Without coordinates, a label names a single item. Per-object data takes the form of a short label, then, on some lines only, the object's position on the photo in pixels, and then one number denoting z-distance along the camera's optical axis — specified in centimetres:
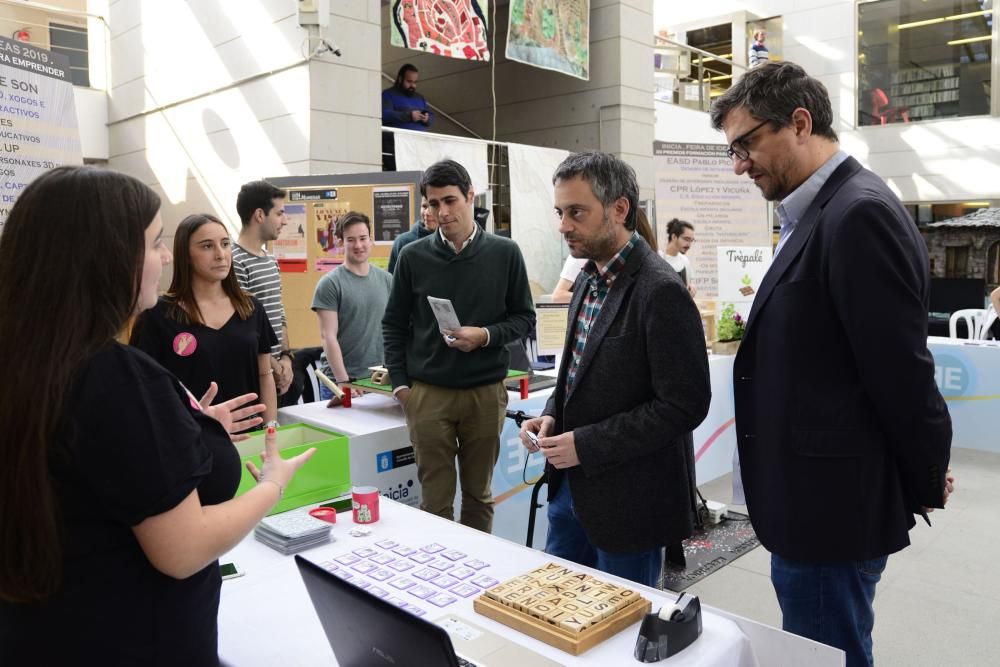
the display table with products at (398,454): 272
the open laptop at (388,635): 86
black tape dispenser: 116
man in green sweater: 261
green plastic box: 193
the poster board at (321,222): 493
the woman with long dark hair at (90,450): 85
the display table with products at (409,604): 121
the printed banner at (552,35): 669
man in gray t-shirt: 355
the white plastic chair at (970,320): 669
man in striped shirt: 320
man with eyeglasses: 132
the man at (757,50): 1209
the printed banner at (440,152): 613
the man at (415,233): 373
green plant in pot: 490
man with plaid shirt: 162
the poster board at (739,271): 623
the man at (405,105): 680
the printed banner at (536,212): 730
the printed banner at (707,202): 670
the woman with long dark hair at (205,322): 236
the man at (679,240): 568
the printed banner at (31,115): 279
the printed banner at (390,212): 491
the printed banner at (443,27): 555
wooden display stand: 119
